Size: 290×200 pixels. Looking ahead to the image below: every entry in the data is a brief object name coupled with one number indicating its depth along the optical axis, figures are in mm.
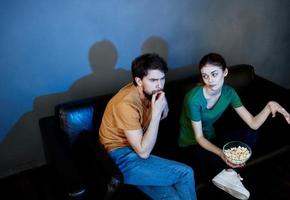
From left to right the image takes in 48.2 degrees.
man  1938
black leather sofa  1844
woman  2176
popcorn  2077
